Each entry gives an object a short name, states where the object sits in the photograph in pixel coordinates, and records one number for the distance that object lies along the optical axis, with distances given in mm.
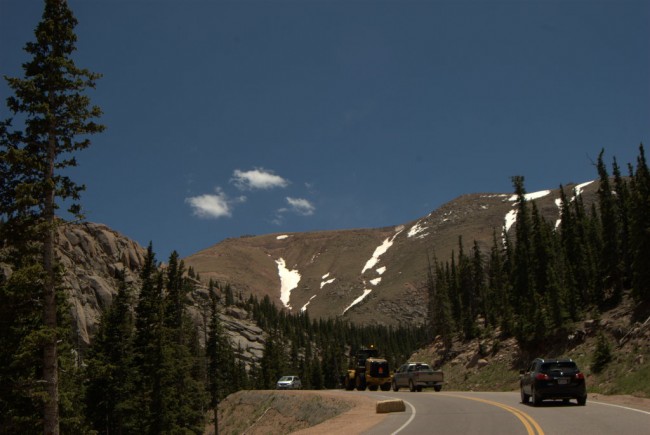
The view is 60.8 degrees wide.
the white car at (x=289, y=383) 60469
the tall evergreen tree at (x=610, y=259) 50781
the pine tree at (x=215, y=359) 62200
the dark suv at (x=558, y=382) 21000
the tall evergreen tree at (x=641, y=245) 42938
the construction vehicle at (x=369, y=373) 44188
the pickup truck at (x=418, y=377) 39000
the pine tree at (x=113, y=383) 41688
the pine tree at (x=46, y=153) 18969
